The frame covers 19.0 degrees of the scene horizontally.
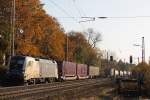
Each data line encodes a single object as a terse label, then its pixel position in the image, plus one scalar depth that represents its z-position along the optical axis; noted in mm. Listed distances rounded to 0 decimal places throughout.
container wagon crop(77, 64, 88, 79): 82362
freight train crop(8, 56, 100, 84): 44469
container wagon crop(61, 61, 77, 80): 66938
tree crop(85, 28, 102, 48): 150150
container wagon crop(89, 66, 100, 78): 98800
